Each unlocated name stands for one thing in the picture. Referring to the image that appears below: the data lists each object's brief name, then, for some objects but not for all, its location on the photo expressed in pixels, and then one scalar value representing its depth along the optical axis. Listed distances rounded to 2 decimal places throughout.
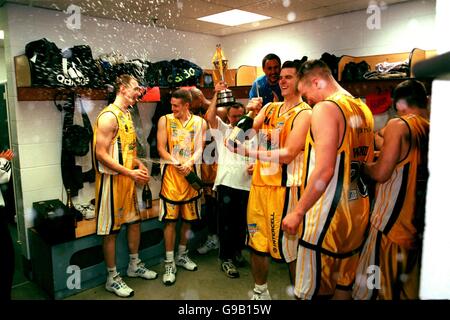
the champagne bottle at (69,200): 2.74
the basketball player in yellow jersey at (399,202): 1.53
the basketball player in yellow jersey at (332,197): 1.48
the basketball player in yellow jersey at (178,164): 2.68
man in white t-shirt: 2.63
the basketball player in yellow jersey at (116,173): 2.35
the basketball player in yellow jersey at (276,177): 1.87
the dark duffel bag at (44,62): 2.62
